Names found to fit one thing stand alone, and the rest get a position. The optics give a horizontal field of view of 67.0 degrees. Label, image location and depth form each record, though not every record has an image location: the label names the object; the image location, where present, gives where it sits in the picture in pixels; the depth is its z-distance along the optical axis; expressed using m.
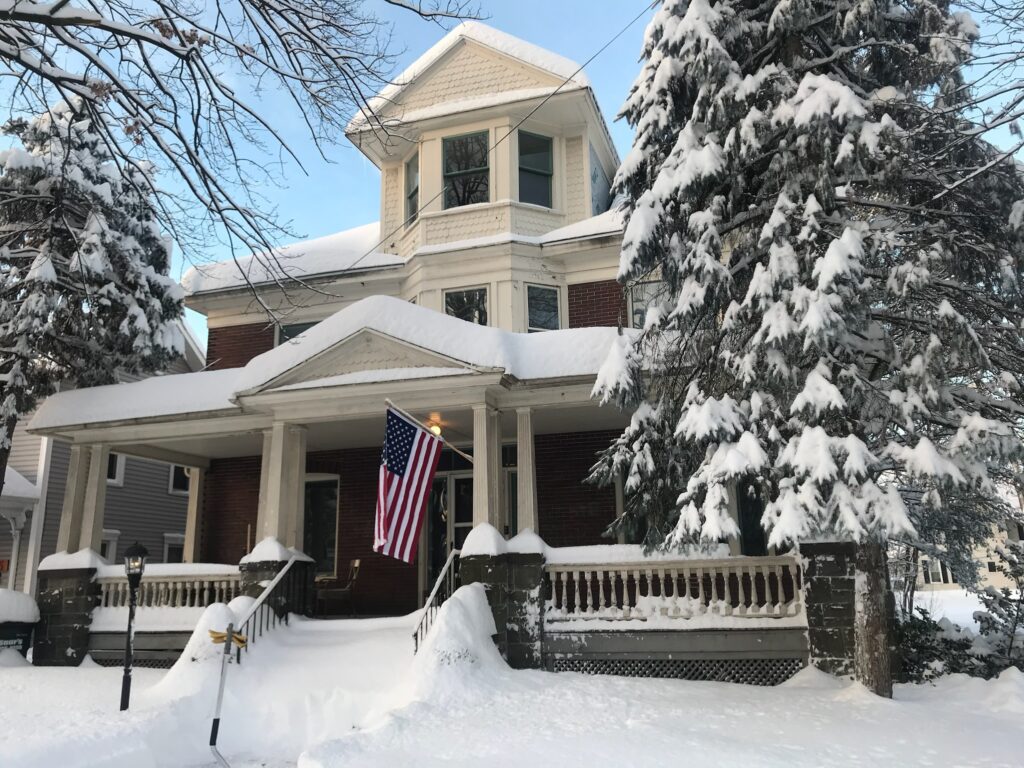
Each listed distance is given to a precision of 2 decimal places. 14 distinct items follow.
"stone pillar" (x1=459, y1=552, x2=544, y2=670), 9.21
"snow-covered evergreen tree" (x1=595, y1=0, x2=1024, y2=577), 6.67
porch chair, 12.13
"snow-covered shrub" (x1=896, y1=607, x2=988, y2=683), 8.64
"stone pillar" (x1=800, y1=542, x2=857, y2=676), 8.34
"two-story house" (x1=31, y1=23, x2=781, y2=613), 10.20
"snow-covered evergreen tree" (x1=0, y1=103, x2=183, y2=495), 12.41
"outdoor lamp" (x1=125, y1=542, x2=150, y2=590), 8.34
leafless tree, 5.27
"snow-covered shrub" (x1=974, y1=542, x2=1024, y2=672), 9.30
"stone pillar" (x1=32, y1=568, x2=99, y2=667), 11.02
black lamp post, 8.29
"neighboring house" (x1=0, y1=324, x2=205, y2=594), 17.28
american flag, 8.57
